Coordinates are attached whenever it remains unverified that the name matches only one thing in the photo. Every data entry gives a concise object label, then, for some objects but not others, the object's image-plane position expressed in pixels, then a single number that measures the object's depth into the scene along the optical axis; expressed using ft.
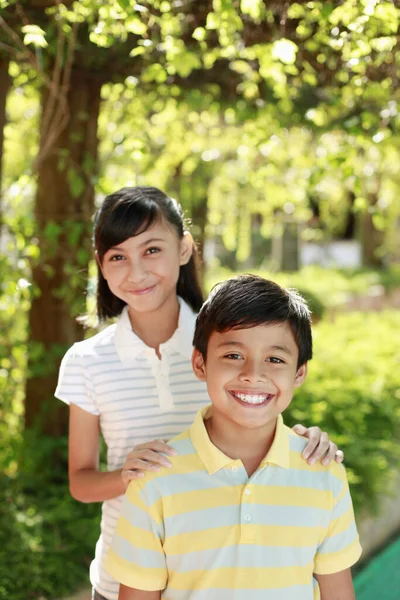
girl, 6.44
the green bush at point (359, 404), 14.25
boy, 5.25
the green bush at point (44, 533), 9.93
